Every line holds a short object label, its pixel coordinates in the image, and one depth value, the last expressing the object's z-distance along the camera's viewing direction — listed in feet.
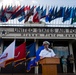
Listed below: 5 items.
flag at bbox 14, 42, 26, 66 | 26.32
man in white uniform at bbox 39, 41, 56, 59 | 18.61
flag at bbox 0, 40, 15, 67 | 23.04
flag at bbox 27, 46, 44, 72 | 29.41
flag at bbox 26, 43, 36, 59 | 29.54
